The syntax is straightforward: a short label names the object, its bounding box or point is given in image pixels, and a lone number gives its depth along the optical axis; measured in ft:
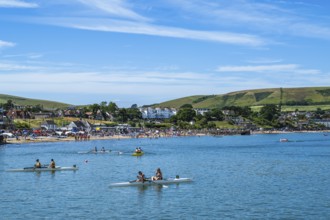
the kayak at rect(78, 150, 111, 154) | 302.45
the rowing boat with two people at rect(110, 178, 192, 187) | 149.99
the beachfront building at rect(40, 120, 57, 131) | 599.49
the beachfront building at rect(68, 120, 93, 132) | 598.18
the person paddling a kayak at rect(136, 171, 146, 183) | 151.43
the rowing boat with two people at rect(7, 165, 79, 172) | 192.44
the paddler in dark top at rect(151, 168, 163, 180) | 155.07
